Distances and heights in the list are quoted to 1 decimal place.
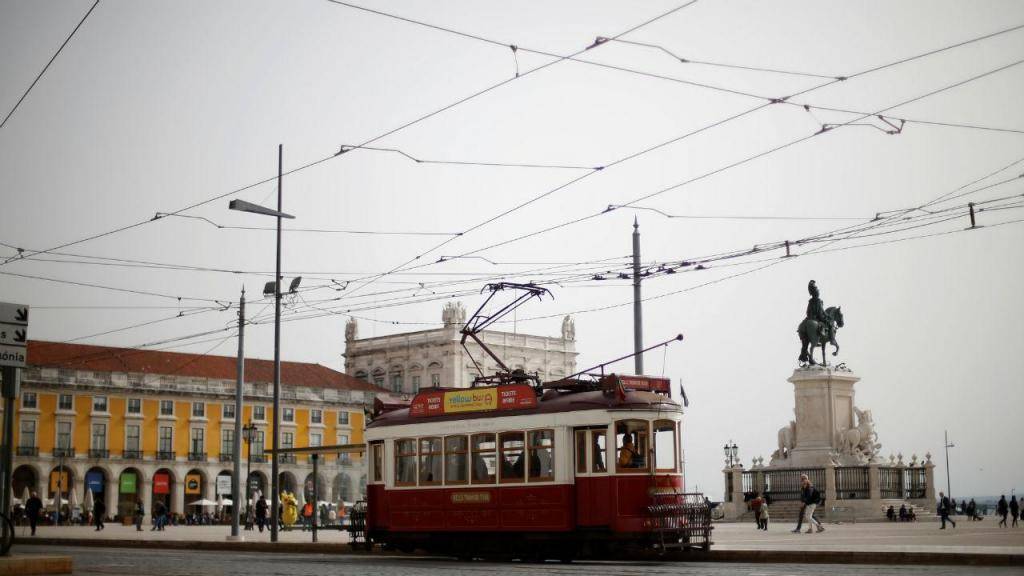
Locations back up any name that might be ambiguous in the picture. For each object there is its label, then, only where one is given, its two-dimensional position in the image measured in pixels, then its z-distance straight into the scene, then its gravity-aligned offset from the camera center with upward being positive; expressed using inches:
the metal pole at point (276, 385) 1079.0 +64.2
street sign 587.2 +60.6
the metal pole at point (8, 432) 555.8 +14.3
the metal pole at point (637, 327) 1037.8 +106.1
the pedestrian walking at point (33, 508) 1480.4 -53.0
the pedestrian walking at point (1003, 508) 1416.1 -63.7
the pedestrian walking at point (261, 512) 1606.8 -65.4
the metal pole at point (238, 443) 1208.5 +18.6
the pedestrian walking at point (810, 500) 1060.5 -38.3
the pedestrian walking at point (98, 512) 1734.7 -66.8
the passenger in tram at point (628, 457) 743.5 -0.2
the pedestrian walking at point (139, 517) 1895.2 -83.2
